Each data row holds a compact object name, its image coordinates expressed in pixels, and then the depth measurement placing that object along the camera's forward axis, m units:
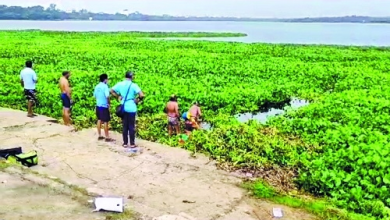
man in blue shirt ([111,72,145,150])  10.00
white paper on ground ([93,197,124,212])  6.70
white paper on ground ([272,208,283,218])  7.07
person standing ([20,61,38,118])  13.25
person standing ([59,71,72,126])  12.28
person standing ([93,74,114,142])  10.79
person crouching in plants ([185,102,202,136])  12.91
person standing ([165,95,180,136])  12.61
